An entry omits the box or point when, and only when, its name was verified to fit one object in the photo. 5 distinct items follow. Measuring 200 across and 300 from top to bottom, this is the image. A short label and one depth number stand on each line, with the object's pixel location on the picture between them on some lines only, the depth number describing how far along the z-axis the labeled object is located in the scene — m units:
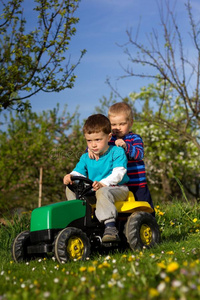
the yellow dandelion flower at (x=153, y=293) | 2.02
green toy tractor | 4.38
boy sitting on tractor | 4.56
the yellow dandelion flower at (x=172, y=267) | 2.31
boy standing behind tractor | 5.34
